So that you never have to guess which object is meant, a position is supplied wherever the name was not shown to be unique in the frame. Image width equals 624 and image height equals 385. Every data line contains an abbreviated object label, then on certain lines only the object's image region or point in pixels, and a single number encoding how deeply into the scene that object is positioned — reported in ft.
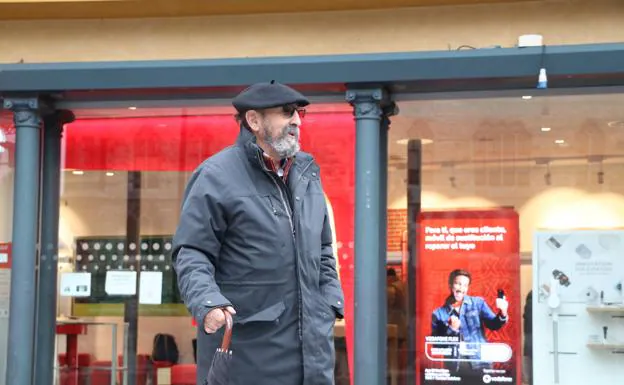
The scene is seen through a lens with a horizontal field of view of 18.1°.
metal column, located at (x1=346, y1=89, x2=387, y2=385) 49.24
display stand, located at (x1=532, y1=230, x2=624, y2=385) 49.83
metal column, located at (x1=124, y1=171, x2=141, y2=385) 55.12
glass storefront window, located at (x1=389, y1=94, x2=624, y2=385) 50.18
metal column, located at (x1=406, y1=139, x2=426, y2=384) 52.01
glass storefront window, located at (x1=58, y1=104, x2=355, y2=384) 54.93
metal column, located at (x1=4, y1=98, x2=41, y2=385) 51.71
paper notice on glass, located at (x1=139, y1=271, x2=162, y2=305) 54.98
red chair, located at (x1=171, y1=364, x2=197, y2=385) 54.96
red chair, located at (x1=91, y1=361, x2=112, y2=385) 55.47
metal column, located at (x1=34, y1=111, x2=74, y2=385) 54.28
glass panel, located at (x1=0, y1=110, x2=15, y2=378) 54.38
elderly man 24.40
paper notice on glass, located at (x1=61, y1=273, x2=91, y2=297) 55.22
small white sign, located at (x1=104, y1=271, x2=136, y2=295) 55.27
